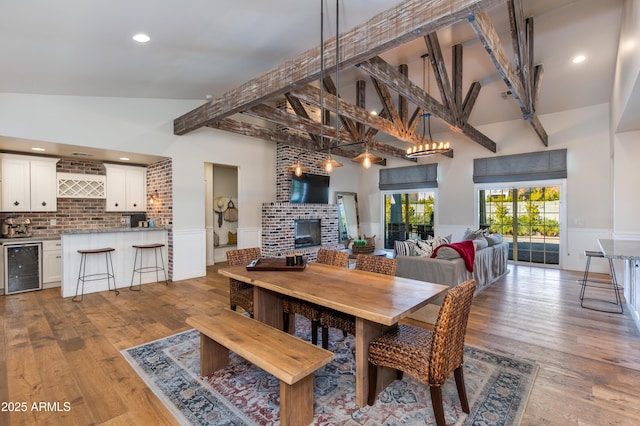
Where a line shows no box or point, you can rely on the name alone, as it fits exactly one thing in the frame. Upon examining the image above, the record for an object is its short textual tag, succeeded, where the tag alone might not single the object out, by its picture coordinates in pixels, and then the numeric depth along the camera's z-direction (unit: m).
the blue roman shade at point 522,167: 6.63
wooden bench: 1.73
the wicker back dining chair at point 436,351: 1.72
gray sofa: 3.95
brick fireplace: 6.88
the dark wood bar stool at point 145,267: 5.20
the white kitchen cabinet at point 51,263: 5.00
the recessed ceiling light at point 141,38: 3.05
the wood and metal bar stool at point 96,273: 4.67
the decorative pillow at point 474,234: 5.49
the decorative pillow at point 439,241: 4.80
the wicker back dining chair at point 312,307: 2.83
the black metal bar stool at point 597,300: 3.97
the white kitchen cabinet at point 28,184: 4.80
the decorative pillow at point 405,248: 4.47
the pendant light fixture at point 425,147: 5.24
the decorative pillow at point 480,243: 4.85
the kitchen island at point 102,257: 4.66
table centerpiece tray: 3.02
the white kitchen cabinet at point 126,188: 5.78
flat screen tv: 7.29
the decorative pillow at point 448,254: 4.14
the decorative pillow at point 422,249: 4.43
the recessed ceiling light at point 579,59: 4.88
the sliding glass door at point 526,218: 6.81
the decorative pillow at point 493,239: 5.55
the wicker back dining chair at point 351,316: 2.54
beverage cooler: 4.66
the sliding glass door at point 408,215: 8.70
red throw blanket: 4.19
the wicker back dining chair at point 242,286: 3.37
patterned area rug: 1.96
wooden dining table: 1.94
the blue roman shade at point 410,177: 8.45
